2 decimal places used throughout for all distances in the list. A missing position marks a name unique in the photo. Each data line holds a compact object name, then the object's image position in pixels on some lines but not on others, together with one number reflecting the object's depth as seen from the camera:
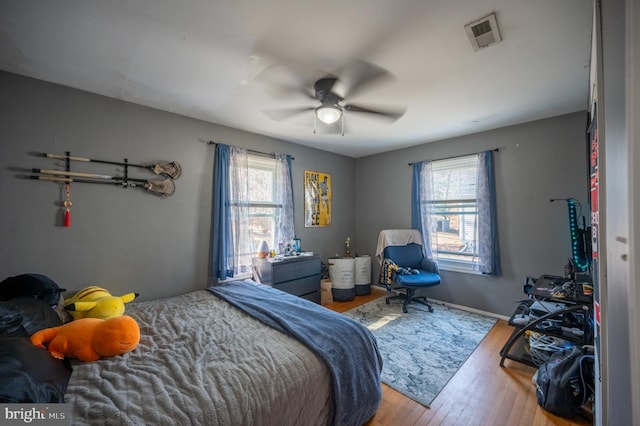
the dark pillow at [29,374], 0.79
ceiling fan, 1.94
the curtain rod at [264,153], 3.35
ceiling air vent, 1.44
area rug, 2.00
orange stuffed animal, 1.25
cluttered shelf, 1.90
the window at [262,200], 3.37
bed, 1.01
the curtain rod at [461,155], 3.21
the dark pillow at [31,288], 1.61
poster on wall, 4.04
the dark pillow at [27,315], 1.17
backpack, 1.62
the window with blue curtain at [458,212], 3.22
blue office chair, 3.50
